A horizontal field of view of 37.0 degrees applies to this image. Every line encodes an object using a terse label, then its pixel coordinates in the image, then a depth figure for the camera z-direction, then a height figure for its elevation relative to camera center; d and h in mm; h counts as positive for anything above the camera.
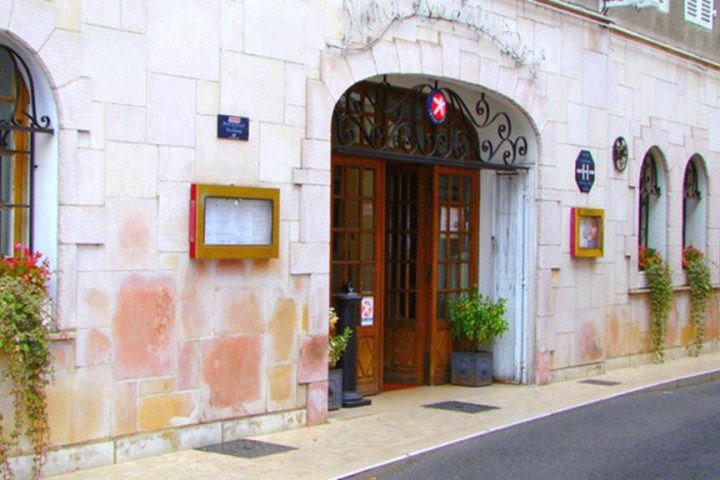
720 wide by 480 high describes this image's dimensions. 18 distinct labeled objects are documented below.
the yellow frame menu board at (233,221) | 8734 +317
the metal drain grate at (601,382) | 13078 -1458
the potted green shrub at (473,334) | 12547 -843
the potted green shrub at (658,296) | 15109 -445
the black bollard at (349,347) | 10844 -877
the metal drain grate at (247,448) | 8633 -1551
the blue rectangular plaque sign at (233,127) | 9023 +1120
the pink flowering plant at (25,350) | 7242 -634
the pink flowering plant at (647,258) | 15234 +90
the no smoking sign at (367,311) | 11641 -545
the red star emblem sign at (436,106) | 11930 +1733
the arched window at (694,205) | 16938 +951
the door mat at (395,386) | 12367 -1463
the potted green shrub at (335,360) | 10419 -966
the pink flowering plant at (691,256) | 16344 +136
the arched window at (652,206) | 15820 +870
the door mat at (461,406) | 11078 -1516
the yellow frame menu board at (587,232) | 13352 +398
